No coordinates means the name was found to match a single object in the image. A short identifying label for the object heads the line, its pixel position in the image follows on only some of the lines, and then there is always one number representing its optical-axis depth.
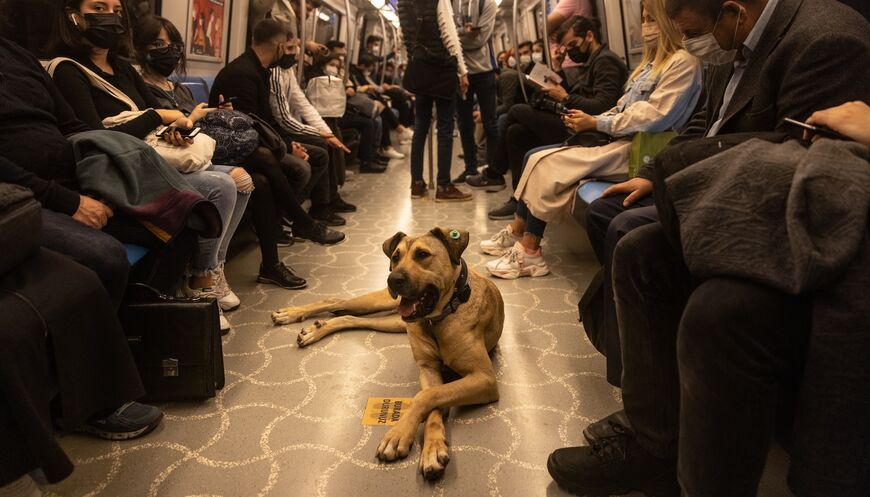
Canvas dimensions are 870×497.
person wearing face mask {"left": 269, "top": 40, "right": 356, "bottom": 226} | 4.39
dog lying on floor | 1.98
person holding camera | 3.83
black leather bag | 2.02
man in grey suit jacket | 1.08
